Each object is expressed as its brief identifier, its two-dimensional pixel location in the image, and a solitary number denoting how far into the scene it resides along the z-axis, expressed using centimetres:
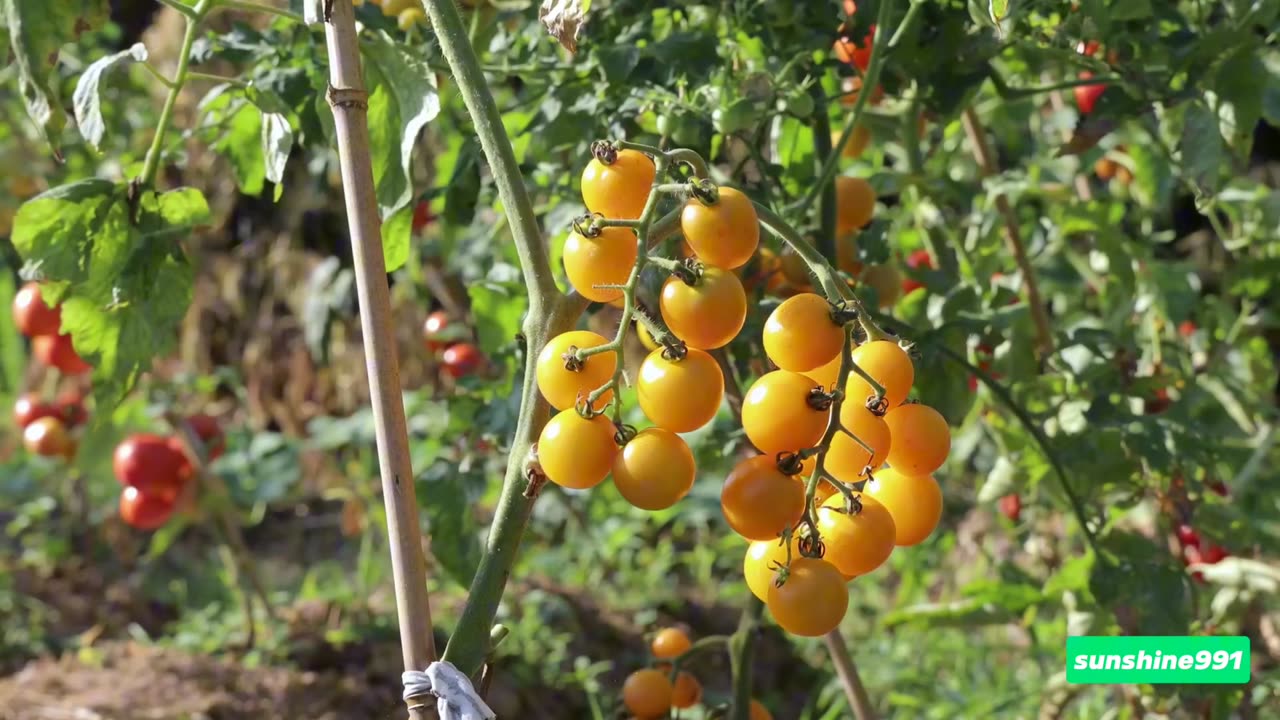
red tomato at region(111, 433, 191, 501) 197
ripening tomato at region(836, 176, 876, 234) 117
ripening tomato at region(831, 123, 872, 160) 127
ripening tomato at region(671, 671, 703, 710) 115
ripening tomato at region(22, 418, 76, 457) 214
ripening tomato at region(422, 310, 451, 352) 178
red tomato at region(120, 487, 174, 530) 199
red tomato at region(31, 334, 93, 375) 186
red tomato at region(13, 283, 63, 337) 170
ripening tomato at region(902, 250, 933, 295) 128
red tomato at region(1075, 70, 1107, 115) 151
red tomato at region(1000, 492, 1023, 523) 161
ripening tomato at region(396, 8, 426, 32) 111
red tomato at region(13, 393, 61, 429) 221
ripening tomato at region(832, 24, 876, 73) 110
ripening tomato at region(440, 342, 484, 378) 172
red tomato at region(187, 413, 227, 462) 216
